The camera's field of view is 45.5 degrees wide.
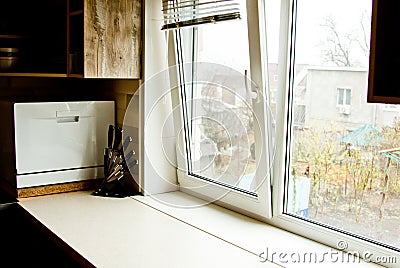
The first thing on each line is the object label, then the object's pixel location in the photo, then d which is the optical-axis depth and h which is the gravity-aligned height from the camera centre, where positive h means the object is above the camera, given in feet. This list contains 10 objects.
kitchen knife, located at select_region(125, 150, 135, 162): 8.51 -1.03
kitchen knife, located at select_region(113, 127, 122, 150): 8.57 -0.75
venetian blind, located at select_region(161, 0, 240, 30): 6.88 +1.32
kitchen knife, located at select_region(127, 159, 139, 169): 8.50 -1.18
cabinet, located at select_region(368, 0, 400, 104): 4.21 +0.40
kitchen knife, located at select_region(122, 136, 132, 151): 8.52 -0.84
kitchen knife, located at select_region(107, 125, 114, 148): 8.64 -0.68
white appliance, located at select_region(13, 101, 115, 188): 8.10 -0.76
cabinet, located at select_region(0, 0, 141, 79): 7.72 +0.99
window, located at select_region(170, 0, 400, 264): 5.45 -0.35
